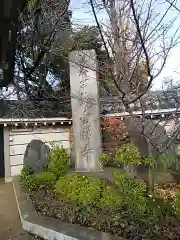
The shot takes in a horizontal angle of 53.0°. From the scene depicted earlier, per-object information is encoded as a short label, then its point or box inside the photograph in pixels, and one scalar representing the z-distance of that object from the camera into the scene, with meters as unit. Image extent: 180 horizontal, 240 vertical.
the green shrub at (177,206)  2.42
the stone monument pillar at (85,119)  5.29
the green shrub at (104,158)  3.75
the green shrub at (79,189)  3.35
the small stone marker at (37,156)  5.40
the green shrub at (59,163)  4.77
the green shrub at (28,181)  4.48
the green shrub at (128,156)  3.10
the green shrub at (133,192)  2.75
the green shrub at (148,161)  3.23
